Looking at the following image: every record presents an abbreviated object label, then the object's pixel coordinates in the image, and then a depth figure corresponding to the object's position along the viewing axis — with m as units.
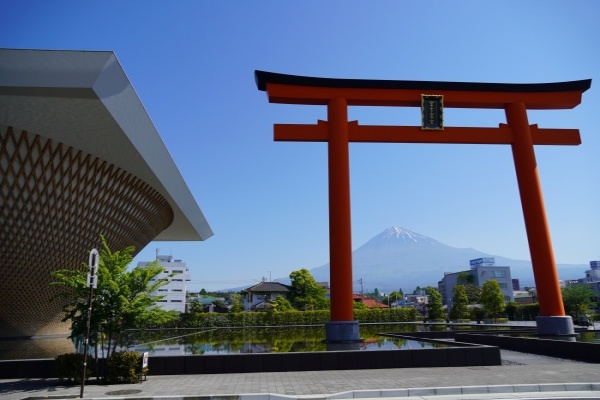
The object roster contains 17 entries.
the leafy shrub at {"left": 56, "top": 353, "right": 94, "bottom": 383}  11.53
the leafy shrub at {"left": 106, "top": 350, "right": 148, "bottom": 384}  11.53
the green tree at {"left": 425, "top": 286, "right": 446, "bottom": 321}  56.56
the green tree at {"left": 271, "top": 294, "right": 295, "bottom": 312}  51.65
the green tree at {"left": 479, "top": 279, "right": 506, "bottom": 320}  51.91
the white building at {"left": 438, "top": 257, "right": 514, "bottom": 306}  102.12
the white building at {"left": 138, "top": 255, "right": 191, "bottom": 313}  93.97
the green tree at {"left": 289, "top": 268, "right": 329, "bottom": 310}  57.22
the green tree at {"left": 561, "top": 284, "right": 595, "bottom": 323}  47.84
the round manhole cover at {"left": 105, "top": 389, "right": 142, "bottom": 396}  9.98
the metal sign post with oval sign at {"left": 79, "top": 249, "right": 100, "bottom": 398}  10.43
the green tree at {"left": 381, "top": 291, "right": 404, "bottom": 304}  110.28
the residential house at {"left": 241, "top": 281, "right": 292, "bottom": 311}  71.88
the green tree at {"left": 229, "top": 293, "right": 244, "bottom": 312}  53.91
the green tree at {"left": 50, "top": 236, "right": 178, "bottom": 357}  11.98
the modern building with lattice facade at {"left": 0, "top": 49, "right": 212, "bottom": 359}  12.95
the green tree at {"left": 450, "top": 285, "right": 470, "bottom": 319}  56.48
